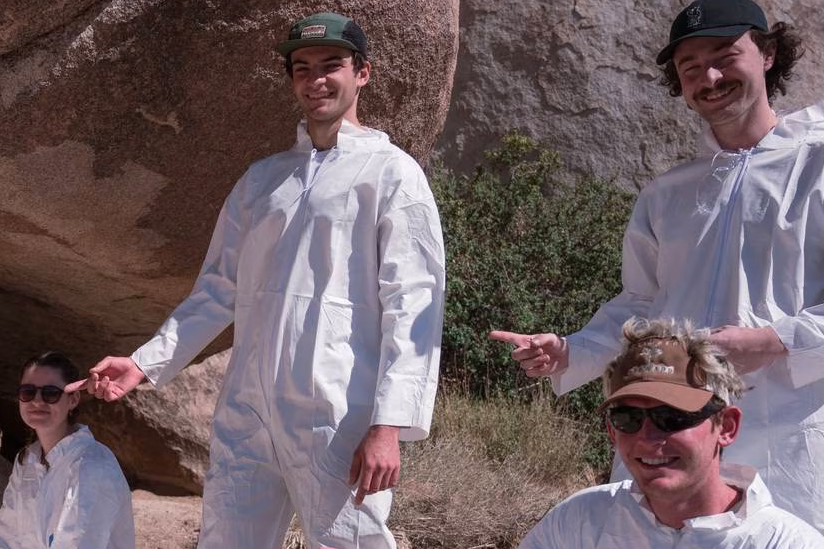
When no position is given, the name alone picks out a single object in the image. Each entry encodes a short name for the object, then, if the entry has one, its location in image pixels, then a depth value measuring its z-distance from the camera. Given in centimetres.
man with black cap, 263
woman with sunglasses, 339
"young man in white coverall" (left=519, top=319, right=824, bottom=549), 220
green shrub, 727
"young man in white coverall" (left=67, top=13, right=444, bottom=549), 284
